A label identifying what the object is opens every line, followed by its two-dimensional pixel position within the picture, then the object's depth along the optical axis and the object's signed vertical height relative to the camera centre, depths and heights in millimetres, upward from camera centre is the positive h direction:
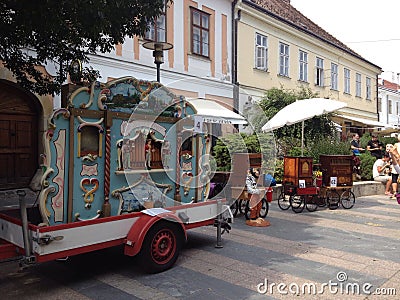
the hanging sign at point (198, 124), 5570 +472
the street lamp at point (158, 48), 7207 +2094
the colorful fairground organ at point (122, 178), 4035 -274
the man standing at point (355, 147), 12546 +290
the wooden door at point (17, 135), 9094 +526
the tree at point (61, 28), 4402 +1679
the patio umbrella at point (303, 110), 9398 +1157
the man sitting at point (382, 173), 11336 -531
